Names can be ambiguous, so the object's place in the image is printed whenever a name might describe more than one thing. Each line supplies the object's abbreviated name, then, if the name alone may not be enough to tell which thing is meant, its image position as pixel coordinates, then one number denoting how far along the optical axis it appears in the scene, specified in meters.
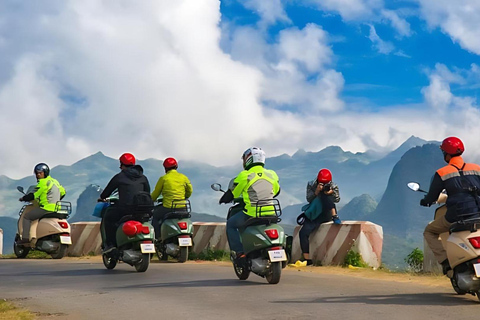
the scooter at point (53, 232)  19.27
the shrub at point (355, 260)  15.32
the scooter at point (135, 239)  13.62
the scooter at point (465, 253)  9.02
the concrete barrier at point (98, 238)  18.72
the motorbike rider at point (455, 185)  9.32
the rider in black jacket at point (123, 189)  13.95
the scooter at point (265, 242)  11.34
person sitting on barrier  15.66
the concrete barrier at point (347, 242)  15.41
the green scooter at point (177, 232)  17.00
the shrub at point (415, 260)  14.88
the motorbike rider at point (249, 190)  11.66
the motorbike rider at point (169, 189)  17.20
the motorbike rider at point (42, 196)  19.25
